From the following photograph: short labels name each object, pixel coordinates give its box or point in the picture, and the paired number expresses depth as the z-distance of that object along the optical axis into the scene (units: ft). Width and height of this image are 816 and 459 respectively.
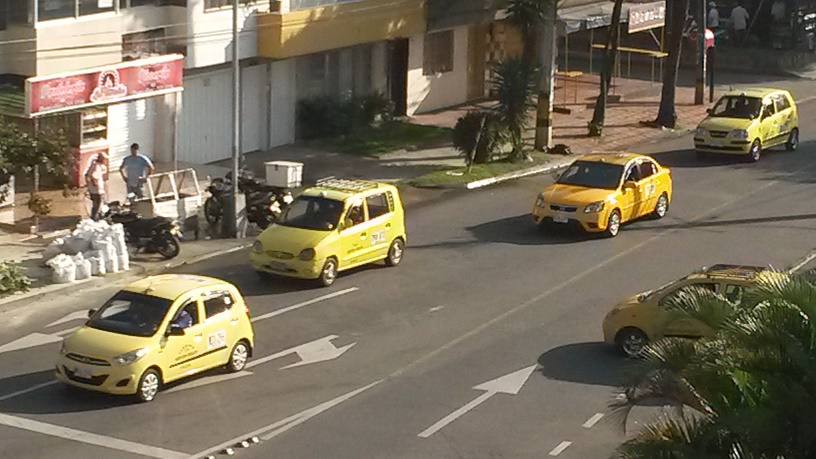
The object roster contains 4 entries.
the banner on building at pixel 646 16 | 164.86
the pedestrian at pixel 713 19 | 188.65
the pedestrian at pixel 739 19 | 193.36
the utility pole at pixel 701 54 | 160.25
